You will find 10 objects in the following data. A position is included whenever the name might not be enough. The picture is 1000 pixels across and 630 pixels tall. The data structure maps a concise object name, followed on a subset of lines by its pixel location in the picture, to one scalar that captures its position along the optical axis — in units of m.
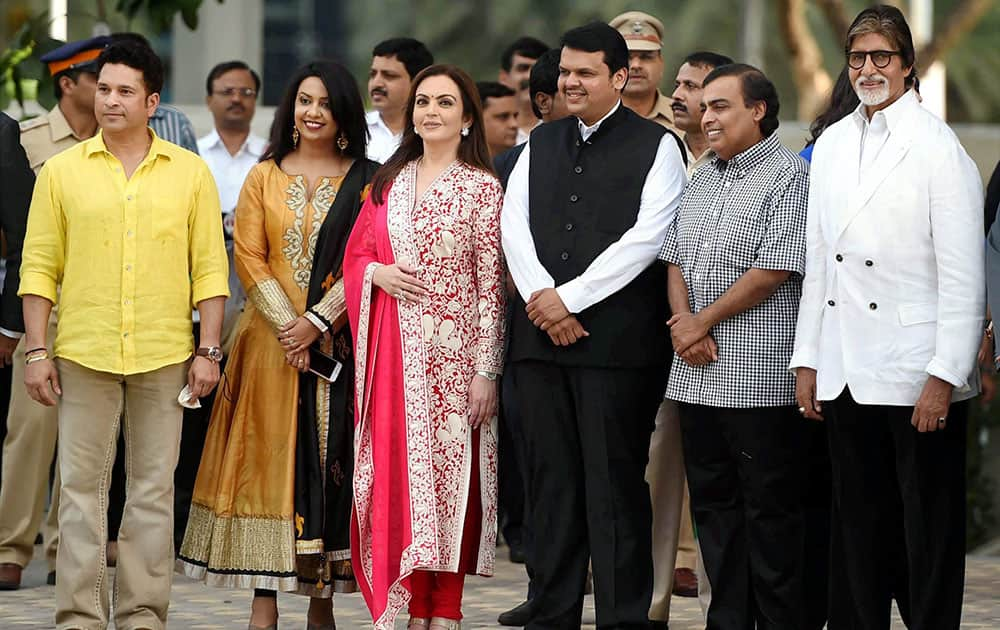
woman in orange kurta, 12.91
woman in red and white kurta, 12.55
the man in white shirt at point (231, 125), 17.45
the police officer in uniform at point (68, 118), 15.37
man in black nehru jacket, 12.35
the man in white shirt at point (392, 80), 16.56
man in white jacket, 11.19
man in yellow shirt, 12.32
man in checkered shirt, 11.96
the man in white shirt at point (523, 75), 18.16
